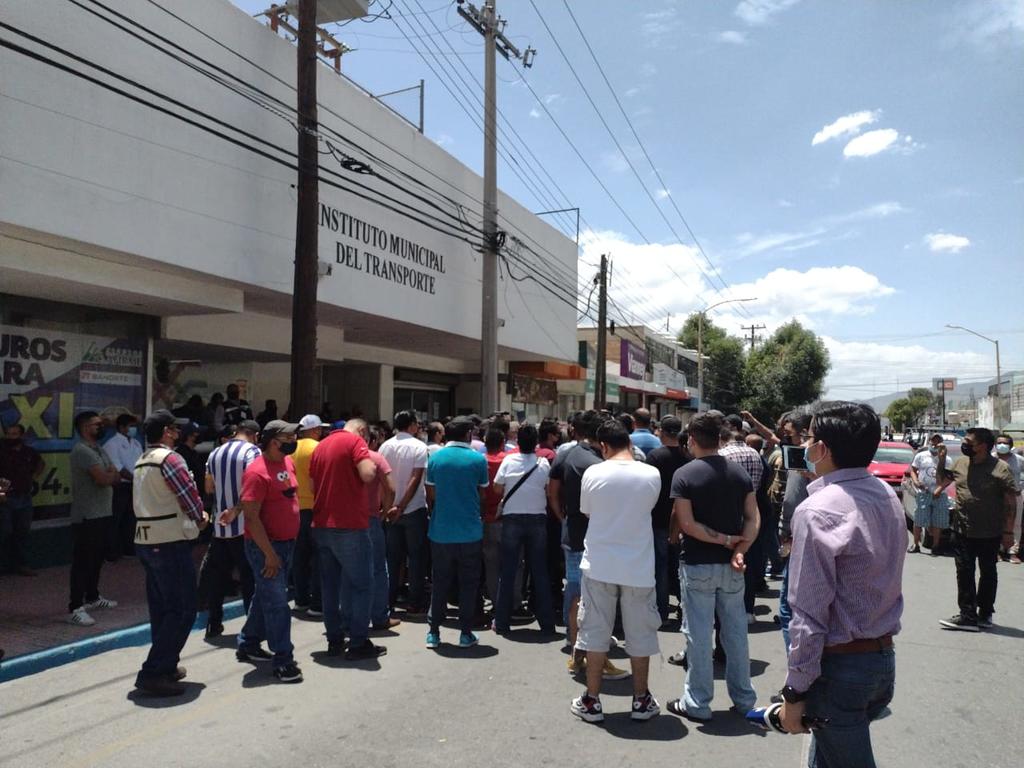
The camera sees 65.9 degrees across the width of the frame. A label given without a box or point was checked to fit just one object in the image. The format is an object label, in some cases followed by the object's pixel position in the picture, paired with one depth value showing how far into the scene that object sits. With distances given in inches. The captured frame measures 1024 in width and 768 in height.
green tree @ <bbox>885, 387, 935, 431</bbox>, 4247.0
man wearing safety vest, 214.2
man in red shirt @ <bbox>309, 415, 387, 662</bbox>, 244.7
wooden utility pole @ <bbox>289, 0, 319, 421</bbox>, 408.5
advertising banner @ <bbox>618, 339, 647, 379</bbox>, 1390.3
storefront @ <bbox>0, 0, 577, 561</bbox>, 336.4
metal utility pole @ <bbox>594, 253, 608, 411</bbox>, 1009.5
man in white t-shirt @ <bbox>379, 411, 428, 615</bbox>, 296.8
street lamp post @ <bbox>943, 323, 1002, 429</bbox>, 2282.1
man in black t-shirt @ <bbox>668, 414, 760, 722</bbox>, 196.1
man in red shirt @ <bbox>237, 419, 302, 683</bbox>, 221.8
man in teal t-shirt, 261.1
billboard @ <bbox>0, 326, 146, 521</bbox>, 382.0
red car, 610.9
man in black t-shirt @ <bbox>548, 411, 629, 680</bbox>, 242.8
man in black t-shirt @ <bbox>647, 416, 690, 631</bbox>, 271.0
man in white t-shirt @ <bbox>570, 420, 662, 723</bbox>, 194.5
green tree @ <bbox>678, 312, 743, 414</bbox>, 2374.5
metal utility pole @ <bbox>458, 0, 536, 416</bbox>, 629.9
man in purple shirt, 107.5
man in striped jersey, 242.1
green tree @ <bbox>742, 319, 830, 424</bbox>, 2295.8
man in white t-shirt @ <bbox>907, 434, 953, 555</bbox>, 445.1
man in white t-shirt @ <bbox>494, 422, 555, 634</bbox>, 273.6
